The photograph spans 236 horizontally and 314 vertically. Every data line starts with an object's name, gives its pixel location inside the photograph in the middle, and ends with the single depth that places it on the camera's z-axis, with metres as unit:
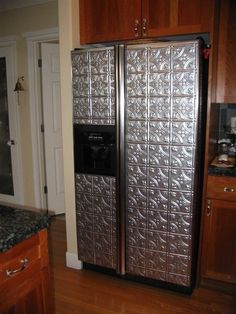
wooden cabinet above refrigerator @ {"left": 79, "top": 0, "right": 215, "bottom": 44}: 2.02
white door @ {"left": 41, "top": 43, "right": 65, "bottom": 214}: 3.58
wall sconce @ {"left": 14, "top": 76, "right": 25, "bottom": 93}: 3.57
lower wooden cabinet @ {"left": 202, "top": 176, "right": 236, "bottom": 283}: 2.14
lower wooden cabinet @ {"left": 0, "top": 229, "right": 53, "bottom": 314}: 1.09
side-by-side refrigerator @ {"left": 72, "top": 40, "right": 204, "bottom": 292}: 2.02
